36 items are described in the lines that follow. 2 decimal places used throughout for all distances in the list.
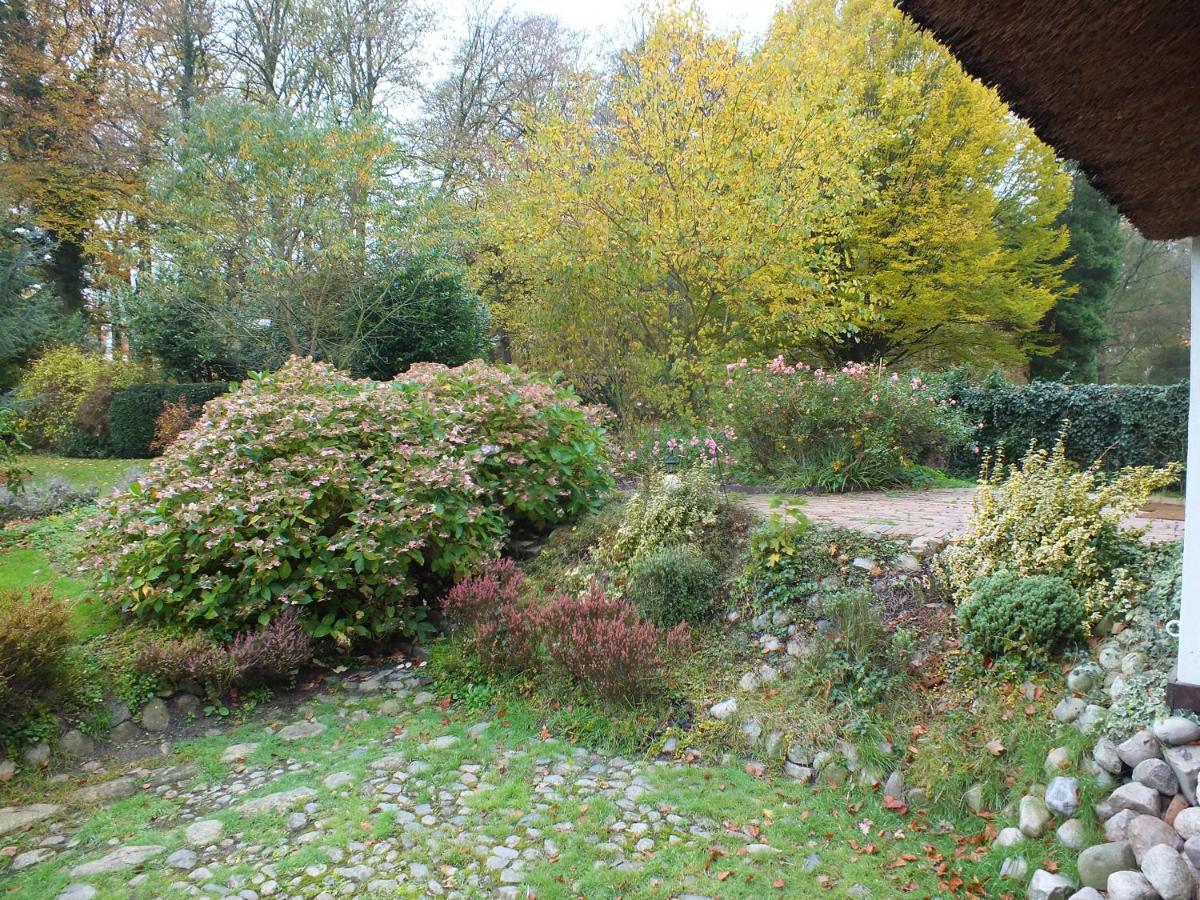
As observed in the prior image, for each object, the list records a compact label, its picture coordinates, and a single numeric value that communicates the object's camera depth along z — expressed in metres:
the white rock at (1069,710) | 2.96
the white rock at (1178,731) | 2.54
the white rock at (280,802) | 3.13
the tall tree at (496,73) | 18.25
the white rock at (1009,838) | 2.69
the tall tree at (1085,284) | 18.78
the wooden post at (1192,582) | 2.62
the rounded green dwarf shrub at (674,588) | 4.58
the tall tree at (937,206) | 13.42
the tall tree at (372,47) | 16.78
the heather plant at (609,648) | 3.88
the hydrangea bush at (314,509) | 4.45
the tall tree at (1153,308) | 22.88
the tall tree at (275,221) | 9.98
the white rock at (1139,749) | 2.59
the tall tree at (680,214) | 8.13
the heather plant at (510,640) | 4.31
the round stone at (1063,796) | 2.66
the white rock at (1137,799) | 2.48
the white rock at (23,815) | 3.04
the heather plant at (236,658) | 4.02
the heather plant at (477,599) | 4.67
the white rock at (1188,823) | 2.31
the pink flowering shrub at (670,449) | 7.68
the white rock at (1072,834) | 2.56
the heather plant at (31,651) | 3.45
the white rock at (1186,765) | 2.42
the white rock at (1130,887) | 2.27
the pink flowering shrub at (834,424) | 7.39
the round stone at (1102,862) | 2.41
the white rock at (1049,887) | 2.44
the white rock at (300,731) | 3.90
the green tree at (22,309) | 9.92
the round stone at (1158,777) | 2.50
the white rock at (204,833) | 2.90
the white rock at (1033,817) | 2.69
